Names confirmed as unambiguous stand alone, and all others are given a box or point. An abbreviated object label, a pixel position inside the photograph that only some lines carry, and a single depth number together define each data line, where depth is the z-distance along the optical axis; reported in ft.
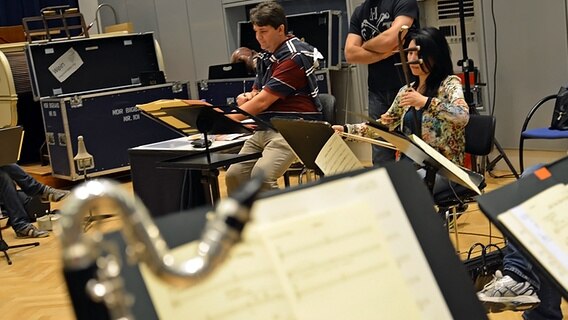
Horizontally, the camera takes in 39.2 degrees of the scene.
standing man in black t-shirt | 15.33
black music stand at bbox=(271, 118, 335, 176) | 9.78
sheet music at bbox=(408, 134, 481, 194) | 8.41
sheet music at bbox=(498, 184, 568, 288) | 4.72
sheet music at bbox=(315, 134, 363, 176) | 8.20
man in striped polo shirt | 14.33
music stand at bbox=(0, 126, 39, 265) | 17.57
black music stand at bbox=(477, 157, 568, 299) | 4.72
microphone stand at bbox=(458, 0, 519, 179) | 17.77
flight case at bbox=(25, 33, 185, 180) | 24.77
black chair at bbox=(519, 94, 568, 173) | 16.92
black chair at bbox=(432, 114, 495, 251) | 11.98
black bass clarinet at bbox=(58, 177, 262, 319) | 2.25
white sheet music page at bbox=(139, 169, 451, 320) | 3.76
